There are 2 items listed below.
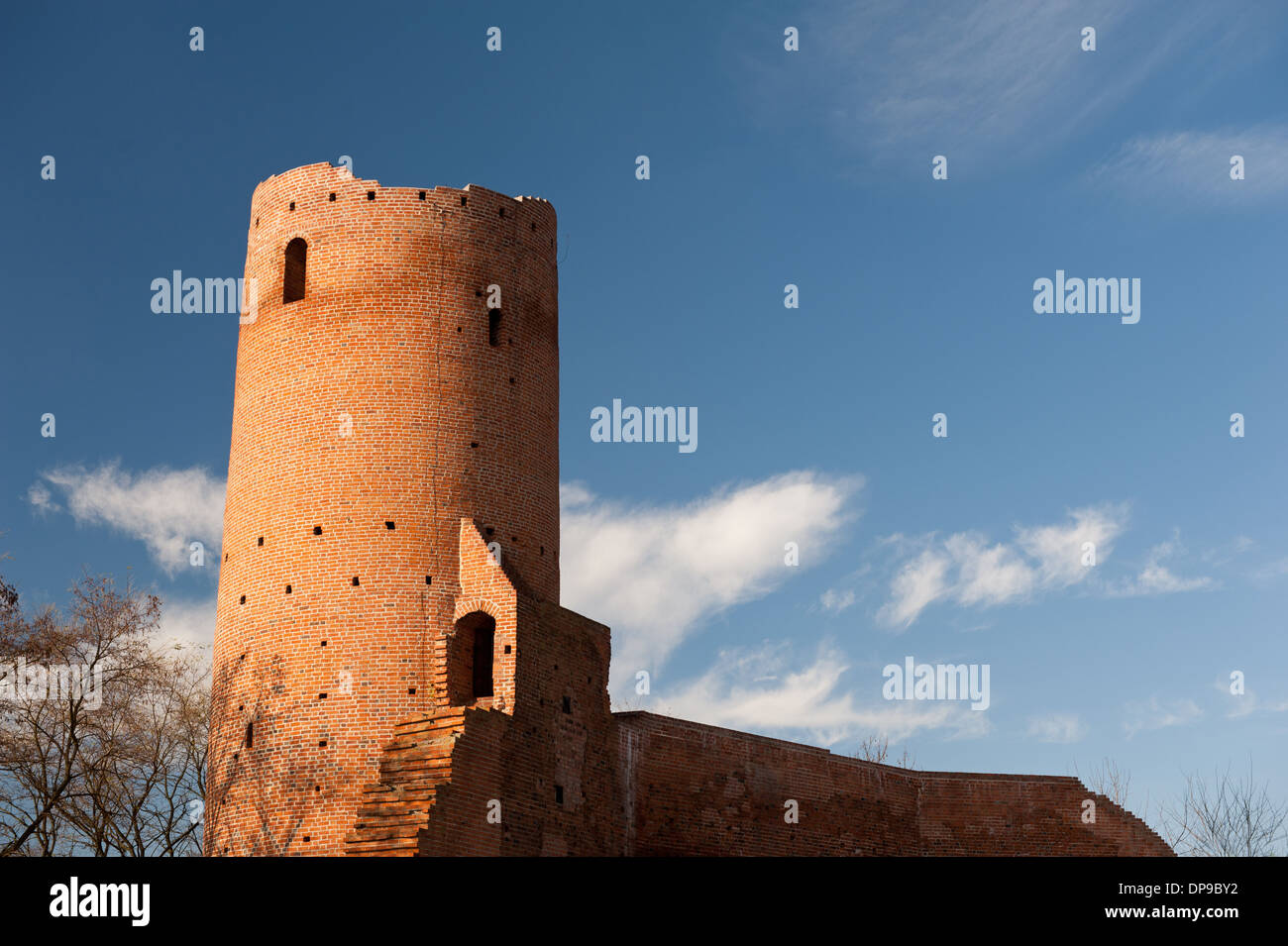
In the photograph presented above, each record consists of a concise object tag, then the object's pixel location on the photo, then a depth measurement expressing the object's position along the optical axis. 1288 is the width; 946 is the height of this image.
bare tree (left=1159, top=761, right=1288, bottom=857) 39.16
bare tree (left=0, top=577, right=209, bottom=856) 27.67
